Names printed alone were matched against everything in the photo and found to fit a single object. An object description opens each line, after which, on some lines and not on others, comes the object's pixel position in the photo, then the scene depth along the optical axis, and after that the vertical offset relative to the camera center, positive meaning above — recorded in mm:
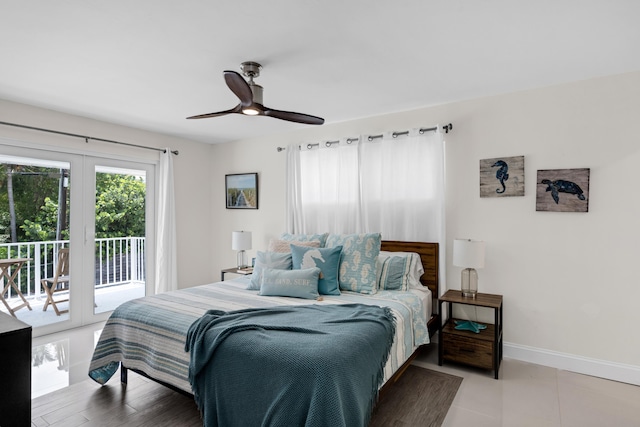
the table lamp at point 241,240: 4605 -353
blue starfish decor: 3077 -1019
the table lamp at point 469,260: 3076 -412
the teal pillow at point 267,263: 3266 -484
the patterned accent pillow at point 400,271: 3285 -556
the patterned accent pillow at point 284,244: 3625 -334
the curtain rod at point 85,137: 3508 +891
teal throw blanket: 1638 -801
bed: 1704 -811
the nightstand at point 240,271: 4438 -749
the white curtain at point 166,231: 4715 -237
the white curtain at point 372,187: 3602 +309
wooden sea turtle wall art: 2914 +208
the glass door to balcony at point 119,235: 4301 -284
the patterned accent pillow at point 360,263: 3152 -461
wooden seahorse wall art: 3186 +351
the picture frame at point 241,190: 5008 +346
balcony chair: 3877 -765
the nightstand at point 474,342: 2844 -1086
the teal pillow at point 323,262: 3111 -448
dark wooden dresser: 1544 -731
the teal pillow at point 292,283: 2930 -599
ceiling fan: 2221 +811
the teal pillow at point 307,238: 3732 -269
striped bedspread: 2246 -808
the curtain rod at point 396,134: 3524 +873
